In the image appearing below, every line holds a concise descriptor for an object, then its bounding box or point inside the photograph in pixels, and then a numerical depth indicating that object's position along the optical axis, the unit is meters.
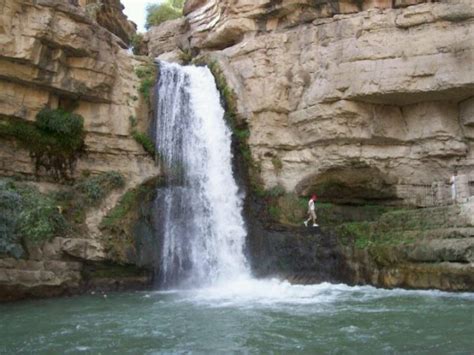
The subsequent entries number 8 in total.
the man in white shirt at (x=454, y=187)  15.83
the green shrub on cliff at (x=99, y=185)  15.70
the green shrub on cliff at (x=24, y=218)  12.57
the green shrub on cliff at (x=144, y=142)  17.50
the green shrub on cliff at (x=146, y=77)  18.41
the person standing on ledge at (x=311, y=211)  16.78
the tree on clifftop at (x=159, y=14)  31.31
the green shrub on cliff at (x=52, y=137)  15.54
